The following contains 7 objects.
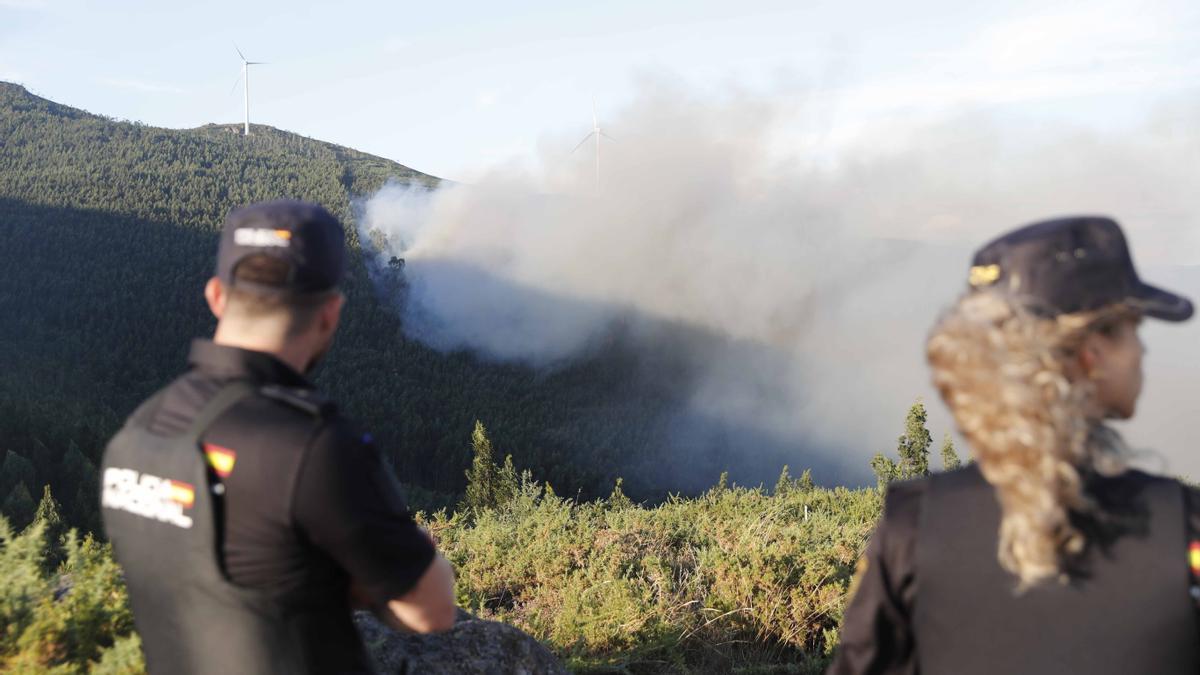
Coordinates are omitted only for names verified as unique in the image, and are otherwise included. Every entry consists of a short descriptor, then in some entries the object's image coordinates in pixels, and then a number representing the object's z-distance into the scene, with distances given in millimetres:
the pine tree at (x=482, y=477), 41094
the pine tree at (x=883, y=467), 28594
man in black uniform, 2307
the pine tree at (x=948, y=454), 34828
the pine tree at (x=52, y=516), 24819
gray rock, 4266
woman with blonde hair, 2020
